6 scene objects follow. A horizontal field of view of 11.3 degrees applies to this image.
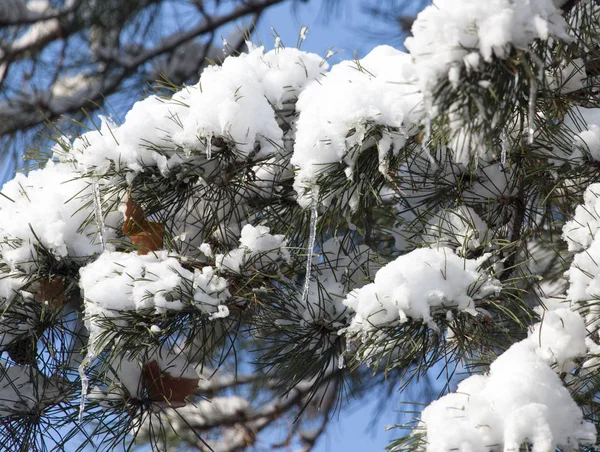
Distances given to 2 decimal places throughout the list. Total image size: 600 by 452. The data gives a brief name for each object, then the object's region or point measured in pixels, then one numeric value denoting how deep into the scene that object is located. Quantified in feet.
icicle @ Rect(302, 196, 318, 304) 11.17
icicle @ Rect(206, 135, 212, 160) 11.18
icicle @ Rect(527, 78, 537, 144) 10.43
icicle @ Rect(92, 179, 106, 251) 11.34
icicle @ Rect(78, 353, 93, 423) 11.15
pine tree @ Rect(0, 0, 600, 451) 10.81
